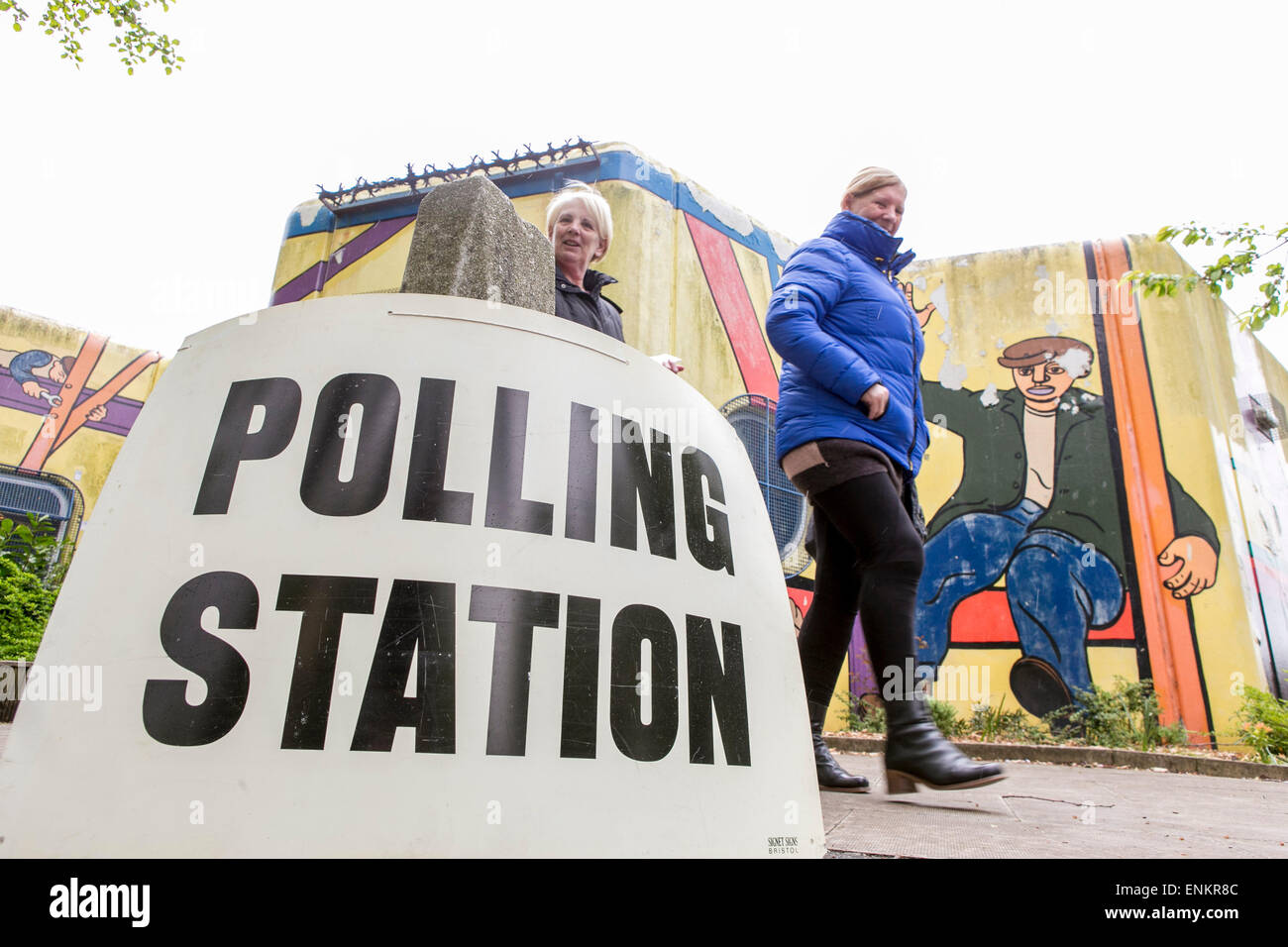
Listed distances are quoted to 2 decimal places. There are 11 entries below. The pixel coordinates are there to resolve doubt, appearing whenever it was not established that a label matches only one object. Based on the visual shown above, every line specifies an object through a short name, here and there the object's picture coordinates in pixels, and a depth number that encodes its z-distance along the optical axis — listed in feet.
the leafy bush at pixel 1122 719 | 17.29
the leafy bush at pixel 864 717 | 19.02
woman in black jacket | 7.03
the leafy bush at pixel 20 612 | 18.30
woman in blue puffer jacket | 5.96
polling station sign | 2.74
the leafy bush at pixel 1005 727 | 18.34
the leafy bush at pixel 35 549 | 22.57
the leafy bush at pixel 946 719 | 17.46
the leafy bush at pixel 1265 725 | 15.81
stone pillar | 4.91
